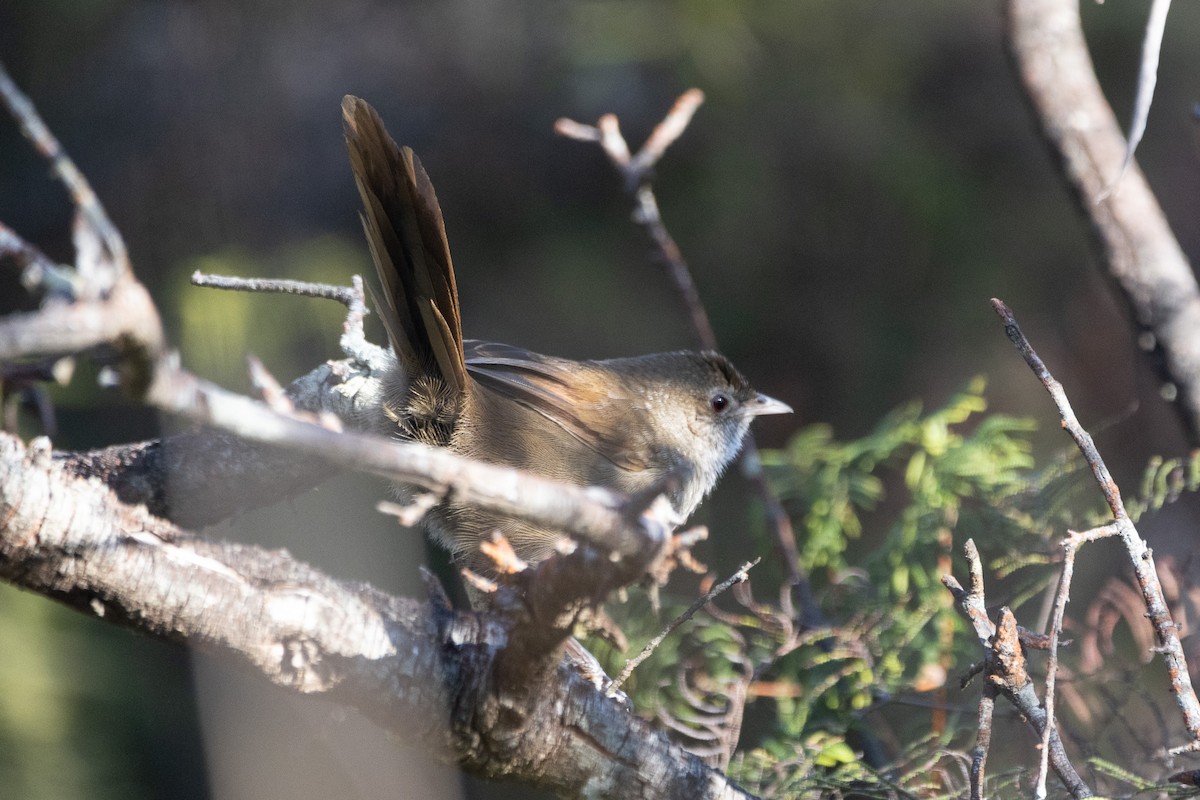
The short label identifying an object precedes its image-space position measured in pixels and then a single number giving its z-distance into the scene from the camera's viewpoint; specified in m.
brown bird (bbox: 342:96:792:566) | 6.89
